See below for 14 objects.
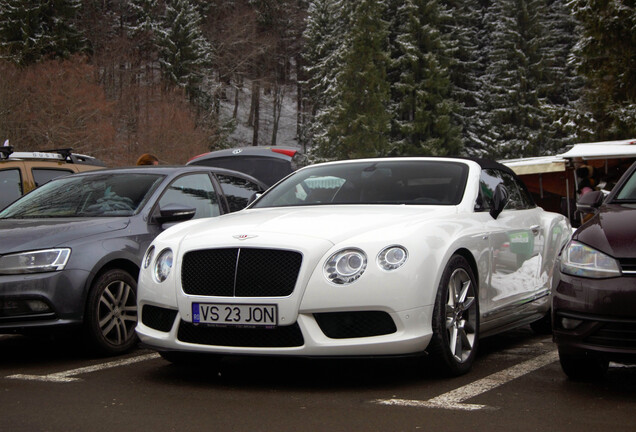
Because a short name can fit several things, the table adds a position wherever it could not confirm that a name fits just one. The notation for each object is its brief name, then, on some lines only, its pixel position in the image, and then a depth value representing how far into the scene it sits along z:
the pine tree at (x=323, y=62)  57.59
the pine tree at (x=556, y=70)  58.97
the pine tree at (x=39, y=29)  51.62
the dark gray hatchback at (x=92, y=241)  6.43
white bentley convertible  5.26
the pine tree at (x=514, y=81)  58.94
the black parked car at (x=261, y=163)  15.20
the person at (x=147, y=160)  13.24
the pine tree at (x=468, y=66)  60.72
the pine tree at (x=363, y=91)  55.03
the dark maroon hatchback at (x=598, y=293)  4.98
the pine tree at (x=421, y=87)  56.97
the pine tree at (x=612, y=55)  31.67
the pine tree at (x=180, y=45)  63.91
